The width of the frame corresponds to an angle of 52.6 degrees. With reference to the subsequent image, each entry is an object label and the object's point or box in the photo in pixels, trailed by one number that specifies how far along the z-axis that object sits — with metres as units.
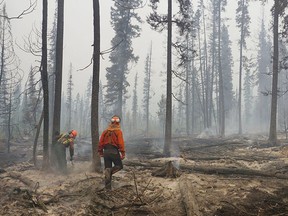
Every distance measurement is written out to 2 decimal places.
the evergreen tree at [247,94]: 76.12
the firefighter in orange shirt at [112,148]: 7.65
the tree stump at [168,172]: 8.70
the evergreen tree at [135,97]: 67.97
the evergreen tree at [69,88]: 61.28
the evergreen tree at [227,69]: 50.09
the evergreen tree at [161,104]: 45.67
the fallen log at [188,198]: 5.67
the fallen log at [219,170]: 8.79
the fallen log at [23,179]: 8.98
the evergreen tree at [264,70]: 59.50
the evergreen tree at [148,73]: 52.72
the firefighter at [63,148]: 10.79
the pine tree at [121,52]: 33.66
